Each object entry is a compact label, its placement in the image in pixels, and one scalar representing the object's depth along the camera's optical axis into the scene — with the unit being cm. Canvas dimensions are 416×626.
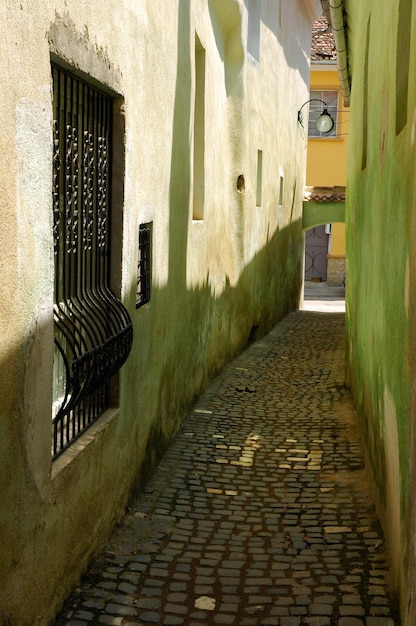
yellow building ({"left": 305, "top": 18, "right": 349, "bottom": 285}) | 2769
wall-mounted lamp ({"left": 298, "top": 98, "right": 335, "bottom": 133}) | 1979
